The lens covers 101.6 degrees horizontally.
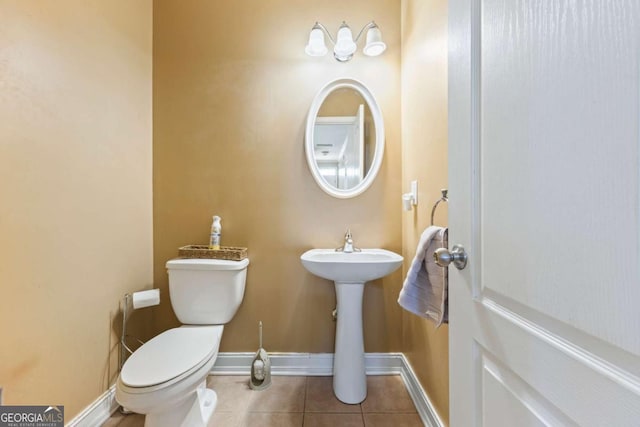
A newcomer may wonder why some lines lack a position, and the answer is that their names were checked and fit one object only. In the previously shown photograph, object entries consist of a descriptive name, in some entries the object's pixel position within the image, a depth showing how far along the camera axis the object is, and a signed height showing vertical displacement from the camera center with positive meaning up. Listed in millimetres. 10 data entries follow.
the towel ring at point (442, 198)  984 +54
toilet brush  1494 -918
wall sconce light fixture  1509 +992
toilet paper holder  1377 -486
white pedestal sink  1368 -682
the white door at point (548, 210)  315 +3
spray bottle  1557 -124
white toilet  967 -605
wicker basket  1499 -229
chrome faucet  1556 -205
